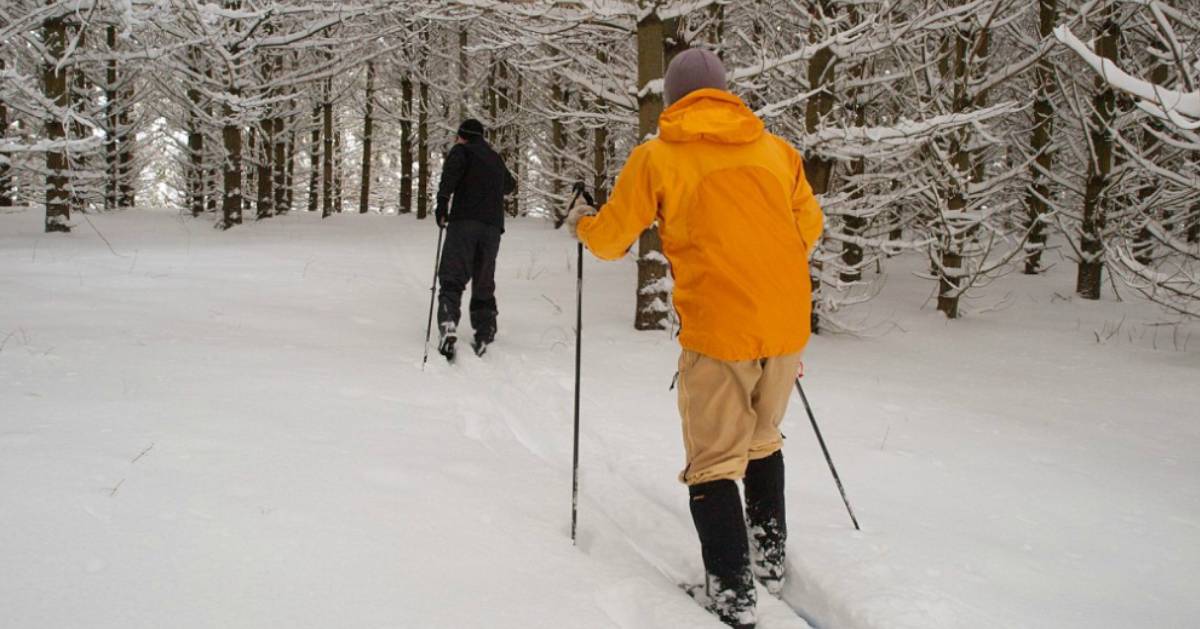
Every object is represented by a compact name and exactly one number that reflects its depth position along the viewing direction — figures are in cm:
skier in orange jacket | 248
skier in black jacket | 641
